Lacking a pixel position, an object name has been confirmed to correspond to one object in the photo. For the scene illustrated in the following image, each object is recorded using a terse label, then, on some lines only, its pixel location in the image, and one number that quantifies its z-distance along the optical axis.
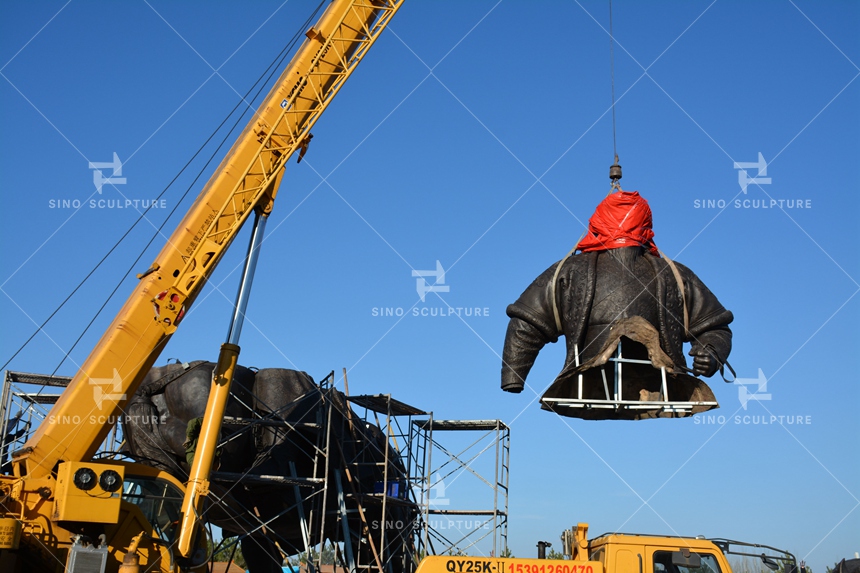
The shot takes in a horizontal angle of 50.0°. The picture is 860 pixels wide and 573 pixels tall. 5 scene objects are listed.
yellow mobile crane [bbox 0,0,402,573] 13.49
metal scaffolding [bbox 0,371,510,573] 21.48
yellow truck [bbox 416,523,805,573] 11.52
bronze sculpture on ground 21.56
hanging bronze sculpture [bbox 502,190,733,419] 12.88
